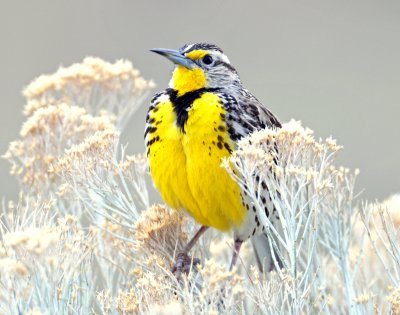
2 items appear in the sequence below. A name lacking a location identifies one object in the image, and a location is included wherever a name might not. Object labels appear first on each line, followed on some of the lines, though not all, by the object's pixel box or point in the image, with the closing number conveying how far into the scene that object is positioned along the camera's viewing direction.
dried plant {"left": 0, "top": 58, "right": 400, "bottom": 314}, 4.42
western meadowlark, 5.97
